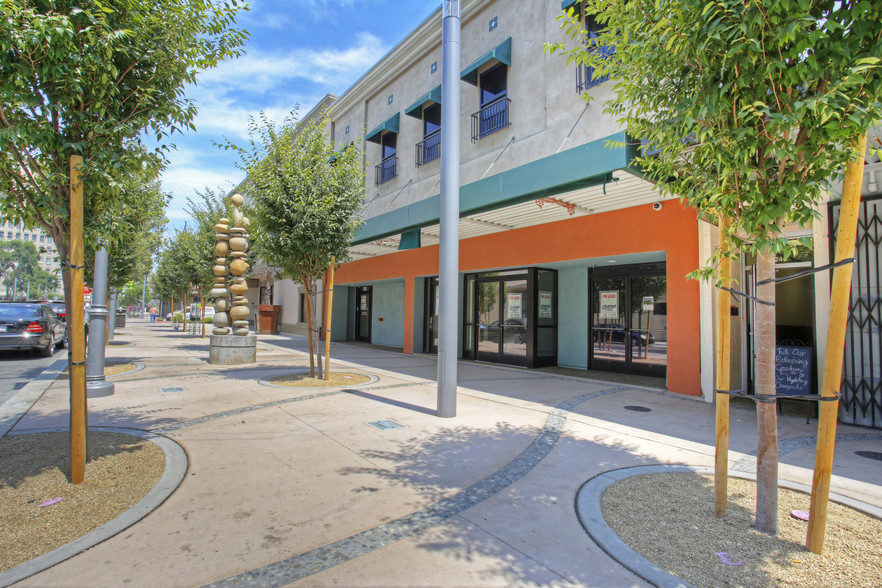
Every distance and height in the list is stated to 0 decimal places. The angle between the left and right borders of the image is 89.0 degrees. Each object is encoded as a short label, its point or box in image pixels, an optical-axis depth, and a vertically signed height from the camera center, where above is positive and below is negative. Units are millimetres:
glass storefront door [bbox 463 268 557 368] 11578 -254
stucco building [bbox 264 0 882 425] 7855 +1899
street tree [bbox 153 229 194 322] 19906 +1964
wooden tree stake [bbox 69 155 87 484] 3715 -273
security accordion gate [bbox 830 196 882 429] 6125 -282
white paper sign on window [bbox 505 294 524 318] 12056 +31
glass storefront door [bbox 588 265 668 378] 10062 -252
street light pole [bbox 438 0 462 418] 6355 +1336
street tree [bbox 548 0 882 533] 2389 +1237
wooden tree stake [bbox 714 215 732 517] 3197 -697
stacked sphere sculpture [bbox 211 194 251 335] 12117 +961
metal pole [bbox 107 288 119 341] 17867 -604
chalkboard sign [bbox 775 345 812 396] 6609 -879
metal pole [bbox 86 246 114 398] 7812 -357
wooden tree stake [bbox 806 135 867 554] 2682 -186
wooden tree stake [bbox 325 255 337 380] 9336 -295
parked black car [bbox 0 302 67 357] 12406 -707
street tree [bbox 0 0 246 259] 3451 +1798
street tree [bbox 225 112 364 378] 8414 +2042
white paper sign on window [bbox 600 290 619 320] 10805 +128
